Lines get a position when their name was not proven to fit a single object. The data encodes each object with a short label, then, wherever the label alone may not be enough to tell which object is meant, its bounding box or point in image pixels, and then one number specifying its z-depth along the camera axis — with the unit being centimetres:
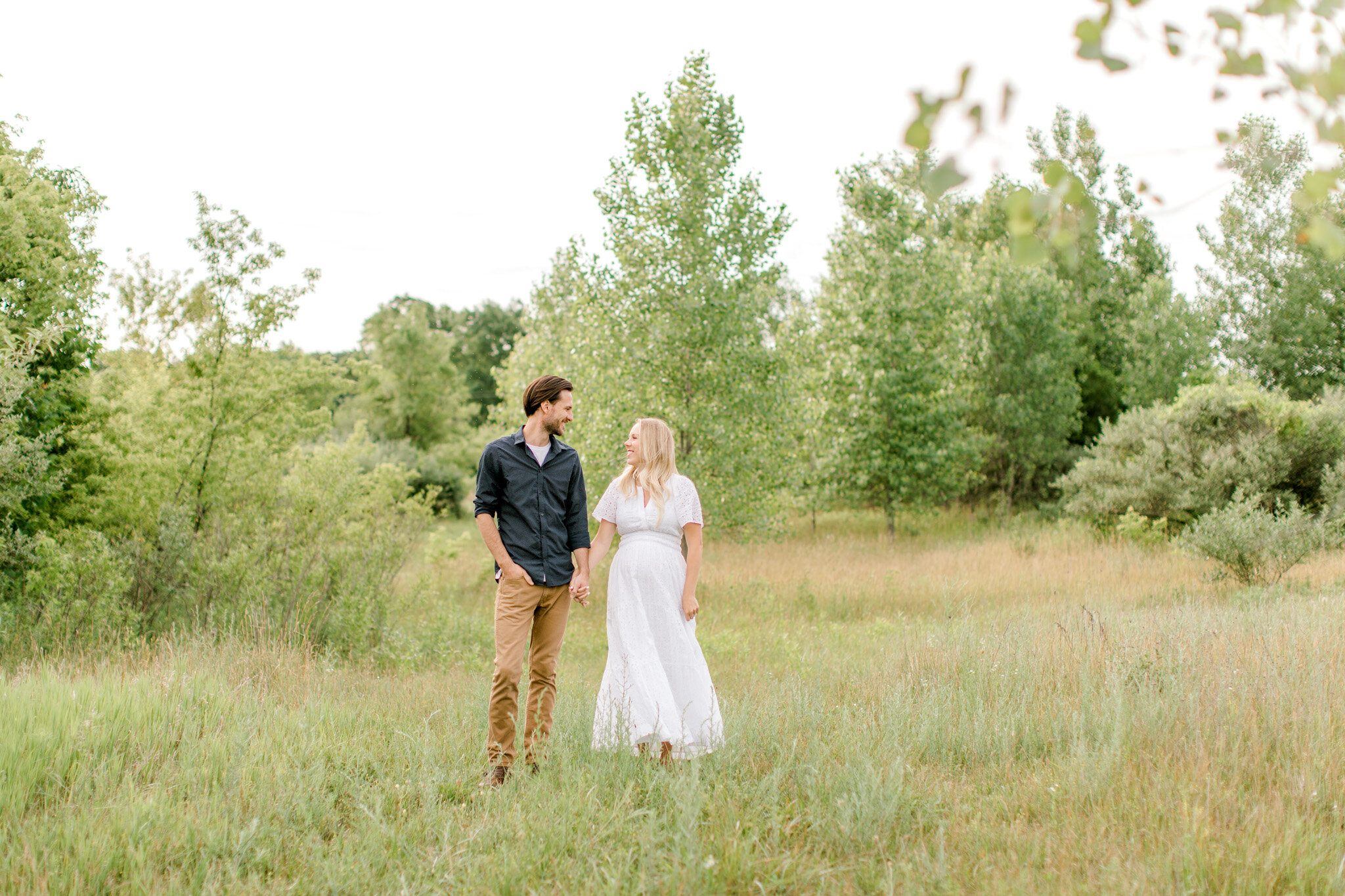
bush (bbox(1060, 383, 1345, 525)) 1595
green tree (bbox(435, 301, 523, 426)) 5753
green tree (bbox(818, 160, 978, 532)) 2014
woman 469
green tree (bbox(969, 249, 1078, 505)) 2356
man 476
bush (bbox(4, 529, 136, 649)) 749
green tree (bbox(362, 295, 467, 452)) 3788
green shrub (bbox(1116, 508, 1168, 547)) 1566
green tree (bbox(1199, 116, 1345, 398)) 2500
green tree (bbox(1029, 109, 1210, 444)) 2506
